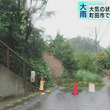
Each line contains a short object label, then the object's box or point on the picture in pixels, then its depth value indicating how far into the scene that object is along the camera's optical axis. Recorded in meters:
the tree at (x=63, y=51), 16.18
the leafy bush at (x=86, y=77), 14.71
